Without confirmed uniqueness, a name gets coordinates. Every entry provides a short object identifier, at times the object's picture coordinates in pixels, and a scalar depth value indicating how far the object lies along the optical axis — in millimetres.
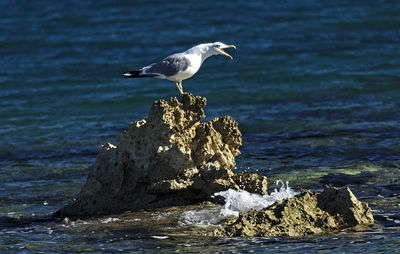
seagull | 18094
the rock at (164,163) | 16219
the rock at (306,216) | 13953
